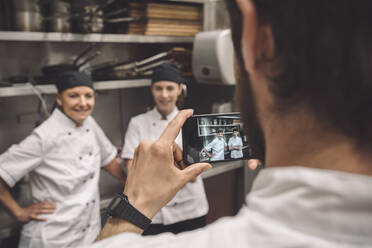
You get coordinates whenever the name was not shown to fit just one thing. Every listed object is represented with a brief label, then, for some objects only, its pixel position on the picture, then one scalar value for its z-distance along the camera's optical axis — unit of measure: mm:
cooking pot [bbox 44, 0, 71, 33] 1623
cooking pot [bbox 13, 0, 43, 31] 1591
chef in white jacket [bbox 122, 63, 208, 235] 1781
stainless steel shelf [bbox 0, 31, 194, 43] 1483
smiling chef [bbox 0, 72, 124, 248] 1440
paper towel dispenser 1915
